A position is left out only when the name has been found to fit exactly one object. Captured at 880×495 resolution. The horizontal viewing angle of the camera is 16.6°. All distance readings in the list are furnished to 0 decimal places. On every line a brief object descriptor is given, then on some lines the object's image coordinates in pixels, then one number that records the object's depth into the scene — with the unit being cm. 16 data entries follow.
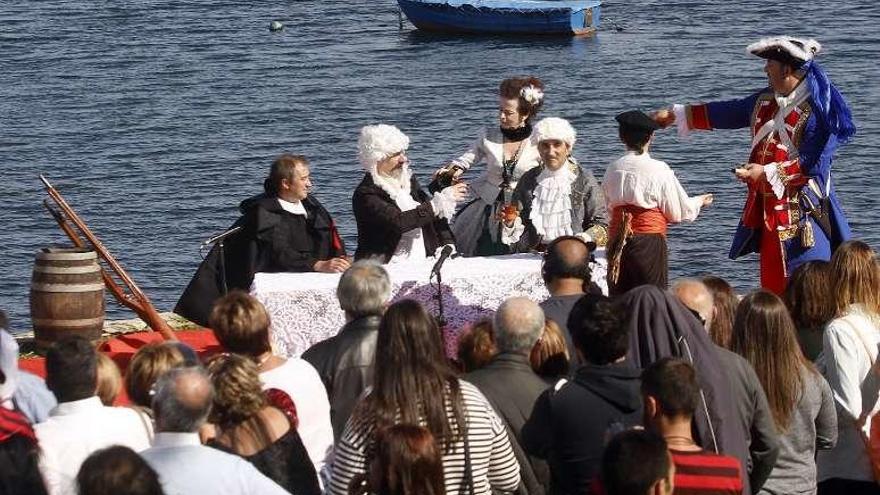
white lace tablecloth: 1517
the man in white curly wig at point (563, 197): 1573
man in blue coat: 1592
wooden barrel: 1700
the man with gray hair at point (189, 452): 909
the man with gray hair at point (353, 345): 1155
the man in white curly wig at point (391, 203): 1560
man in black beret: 1522
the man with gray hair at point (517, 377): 1092
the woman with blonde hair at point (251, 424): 1003
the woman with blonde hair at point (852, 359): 1192
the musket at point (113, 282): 1696
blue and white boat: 8776
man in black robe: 1566
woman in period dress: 1627
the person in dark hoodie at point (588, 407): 1035
